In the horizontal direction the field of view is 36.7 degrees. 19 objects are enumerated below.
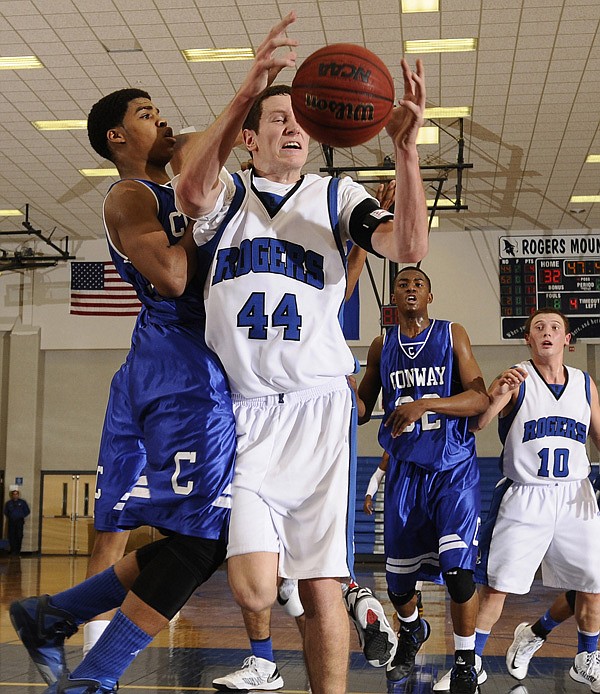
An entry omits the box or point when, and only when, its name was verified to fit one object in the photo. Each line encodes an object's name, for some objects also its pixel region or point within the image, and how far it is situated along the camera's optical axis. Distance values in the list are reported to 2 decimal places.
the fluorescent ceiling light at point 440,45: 10.97
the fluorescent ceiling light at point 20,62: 11.48
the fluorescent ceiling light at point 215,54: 11.30
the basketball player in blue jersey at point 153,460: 2.75
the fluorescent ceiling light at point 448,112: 12.91
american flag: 18.89
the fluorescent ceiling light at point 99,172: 15.50
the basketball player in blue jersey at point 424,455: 5.30
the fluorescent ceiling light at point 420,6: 10.11
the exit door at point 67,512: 19.12
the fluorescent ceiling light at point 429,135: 13.57
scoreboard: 17.00
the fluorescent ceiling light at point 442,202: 16.49
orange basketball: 2.90
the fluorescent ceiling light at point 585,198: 16.64
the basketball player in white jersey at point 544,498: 5.30
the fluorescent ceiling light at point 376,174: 15.19
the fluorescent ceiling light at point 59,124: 13.52
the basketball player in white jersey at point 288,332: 2.88
